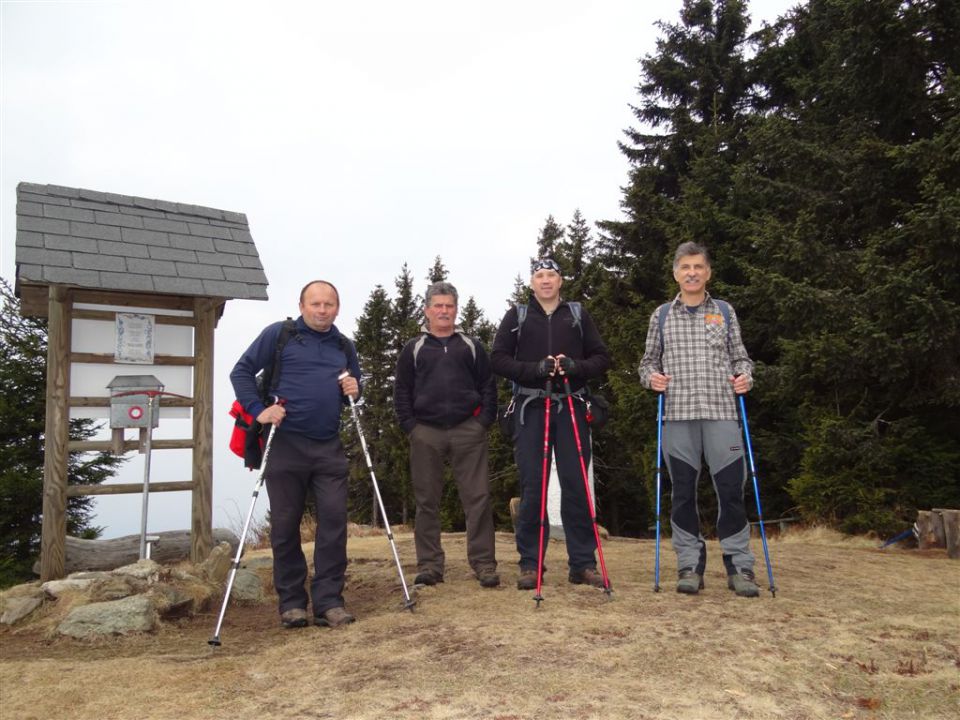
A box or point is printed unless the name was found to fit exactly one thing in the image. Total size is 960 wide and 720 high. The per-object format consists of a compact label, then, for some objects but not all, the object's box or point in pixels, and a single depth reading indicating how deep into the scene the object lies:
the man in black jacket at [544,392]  5.52
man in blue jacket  5.10
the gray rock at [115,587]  5.95
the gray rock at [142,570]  6.29
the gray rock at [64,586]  6.08
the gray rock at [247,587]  6.49
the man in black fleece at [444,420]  5.79
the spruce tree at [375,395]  32.62
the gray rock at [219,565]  6.98
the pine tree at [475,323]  33.94
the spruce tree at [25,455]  14.58
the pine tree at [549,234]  35.22
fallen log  7.71
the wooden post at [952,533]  8.20
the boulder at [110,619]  5.34
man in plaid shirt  5.33
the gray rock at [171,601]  5.82
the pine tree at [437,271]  35.97
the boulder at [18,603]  5.89
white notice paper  7.68
